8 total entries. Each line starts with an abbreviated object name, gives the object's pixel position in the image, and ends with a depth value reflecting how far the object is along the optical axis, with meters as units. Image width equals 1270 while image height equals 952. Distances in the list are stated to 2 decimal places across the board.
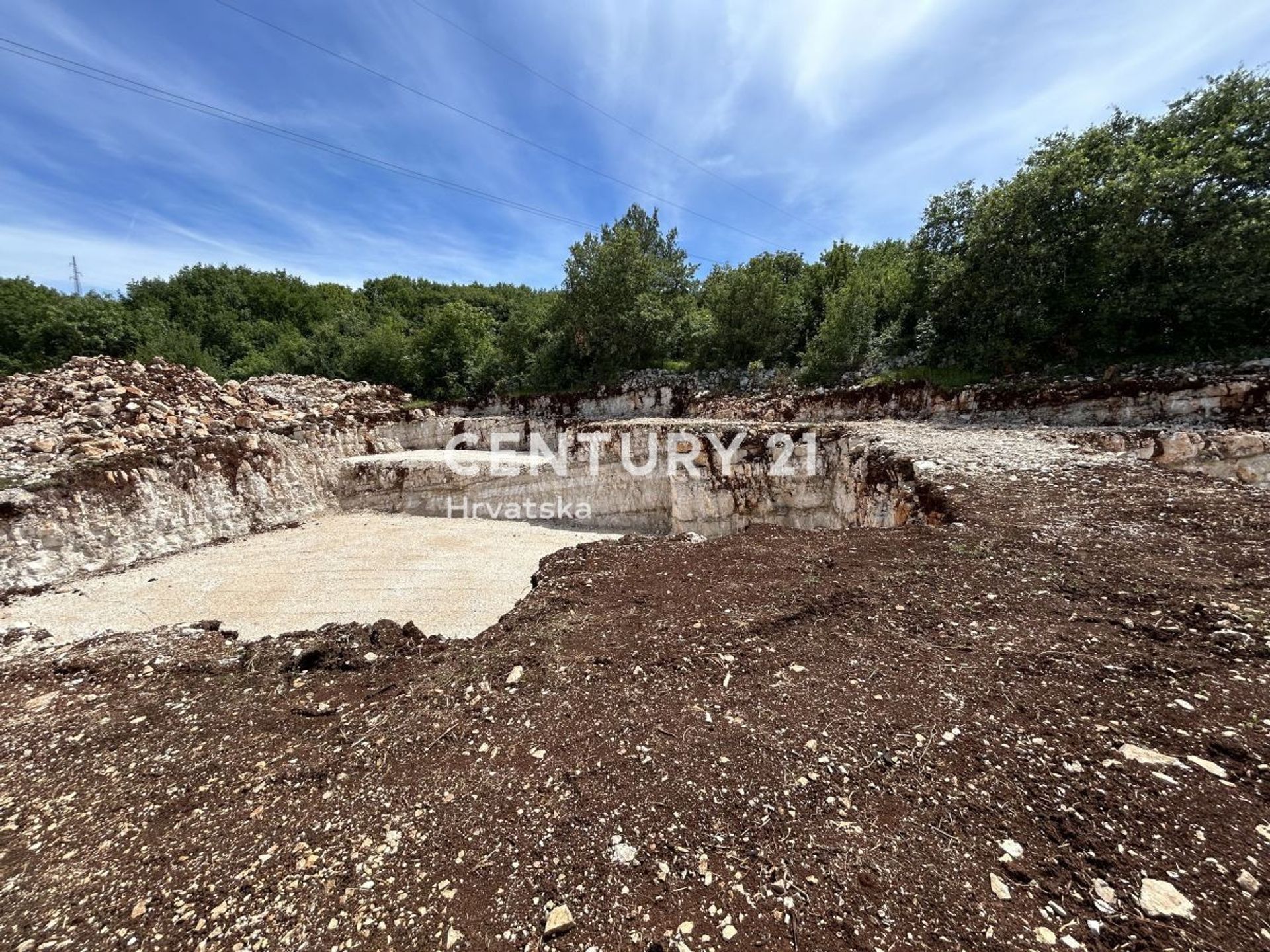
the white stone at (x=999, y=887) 2.12
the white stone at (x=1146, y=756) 2.72
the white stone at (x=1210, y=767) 2.61
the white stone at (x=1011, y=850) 2.30
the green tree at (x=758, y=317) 20.00
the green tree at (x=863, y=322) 17.00
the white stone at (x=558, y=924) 2.21
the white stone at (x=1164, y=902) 1.97
